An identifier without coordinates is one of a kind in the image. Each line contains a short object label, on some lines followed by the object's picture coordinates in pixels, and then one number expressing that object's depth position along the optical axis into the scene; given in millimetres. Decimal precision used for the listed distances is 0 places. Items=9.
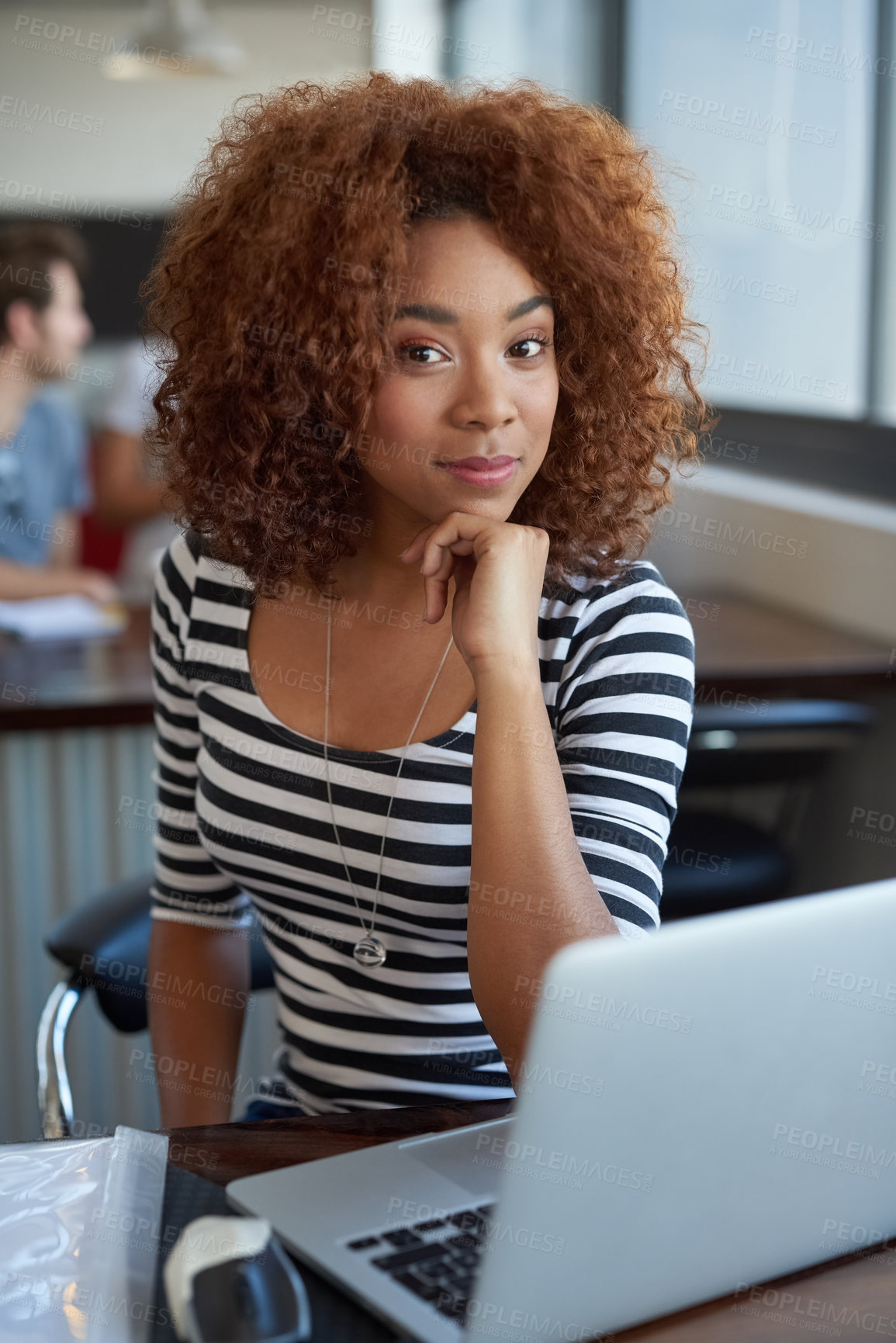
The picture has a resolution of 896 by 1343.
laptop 526
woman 982
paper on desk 2281
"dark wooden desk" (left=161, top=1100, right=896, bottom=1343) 641
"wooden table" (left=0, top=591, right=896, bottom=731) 1848
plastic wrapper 641
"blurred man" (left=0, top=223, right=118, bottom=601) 3100
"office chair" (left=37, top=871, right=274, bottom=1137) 1229
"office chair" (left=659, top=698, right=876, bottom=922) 1654
